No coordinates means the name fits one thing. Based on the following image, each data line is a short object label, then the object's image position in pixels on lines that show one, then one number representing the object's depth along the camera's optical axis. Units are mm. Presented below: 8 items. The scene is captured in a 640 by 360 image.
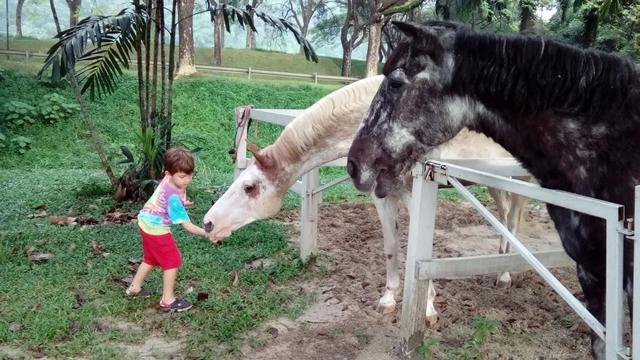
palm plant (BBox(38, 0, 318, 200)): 5105
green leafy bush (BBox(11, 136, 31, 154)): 10883
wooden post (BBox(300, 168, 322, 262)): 4633
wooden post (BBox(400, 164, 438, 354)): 2752
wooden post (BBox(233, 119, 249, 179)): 5622
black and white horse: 1853
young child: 3490
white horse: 3551
